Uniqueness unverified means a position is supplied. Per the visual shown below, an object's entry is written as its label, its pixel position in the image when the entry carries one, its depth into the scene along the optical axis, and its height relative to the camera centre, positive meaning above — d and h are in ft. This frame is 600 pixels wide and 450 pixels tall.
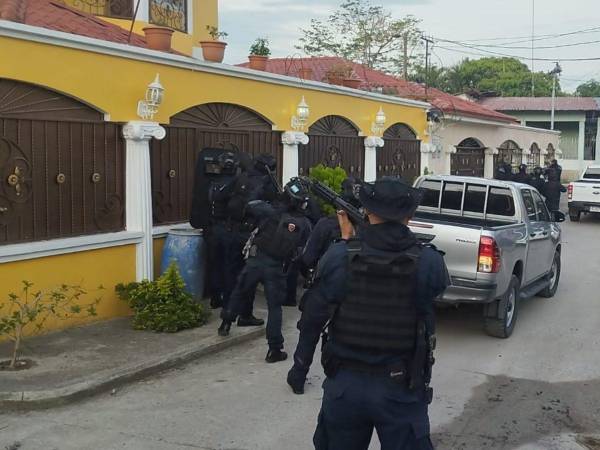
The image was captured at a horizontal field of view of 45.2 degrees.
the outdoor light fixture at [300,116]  36.50 +2.30
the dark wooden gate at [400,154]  48.93 +0.59
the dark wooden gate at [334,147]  39.19 +0.82
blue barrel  26.76 -3.54
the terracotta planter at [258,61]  36.83 +5.10
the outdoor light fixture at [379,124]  45.88 +2.43
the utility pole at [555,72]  120.19 +15.44
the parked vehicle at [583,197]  64.23 -3.01
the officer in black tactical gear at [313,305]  12.04 -2.56
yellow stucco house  22.35 +0.89
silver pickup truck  23.50 -2.67
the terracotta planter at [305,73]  40.79 +5.11
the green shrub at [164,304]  23.91 -4.92
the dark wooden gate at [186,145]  28.71 +0.65
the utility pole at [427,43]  85.35 +15.37
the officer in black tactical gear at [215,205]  26.25 -1.67
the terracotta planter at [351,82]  45.06 +4.98
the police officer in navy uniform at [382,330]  10.32 -2.43
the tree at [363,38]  90.89 +15.64
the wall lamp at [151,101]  26.43 +2.19
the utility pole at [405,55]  89.47 +13.32
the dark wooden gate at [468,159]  65.21 +0.34
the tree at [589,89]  249.96 +26.30
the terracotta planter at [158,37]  29.02 +4.97
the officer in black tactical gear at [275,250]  20.83 -2.58
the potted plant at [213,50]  30.99 +4.78
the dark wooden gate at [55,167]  22.20 -0.25
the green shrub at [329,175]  35.65 -0.67
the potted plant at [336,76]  45.09 +5.35
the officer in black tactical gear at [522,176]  62.75 -1.13
